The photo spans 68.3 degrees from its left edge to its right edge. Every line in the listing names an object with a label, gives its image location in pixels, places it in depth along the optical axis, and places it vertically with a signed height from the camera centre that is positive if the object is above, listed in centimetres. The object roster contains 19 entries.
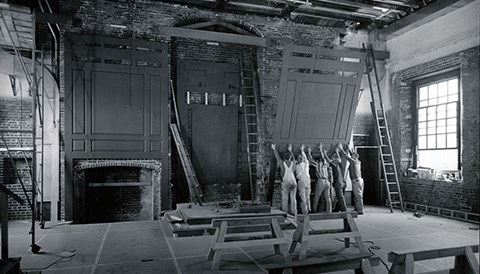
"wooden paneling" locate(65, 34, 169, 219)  705 +63
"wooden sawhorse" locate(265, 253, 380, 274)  264 -106
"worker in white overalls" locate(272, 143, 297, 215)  729 -107
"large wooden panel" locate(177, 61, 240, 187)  797 +33
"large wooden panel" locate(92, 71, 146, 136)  720 +58
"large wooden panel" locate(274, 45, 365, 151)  743 +73
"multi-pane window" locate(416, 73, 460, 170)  751 +26
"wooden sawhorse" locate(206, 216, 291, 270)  404 -127
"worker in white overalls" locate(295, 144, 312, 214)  740 -105
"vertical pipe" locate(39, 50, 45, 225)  639 -36
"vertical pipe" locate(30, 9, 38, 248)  466 -31
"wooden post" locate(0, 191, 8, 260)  350 -91
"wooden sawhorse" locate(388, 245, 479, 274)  264 -97
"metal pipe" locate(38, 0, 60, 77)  705 +162
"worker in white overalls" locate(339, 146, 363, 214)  780 -108
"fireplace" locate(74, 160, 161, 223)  712 -124
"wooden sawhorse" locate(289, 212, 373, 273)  417 -123
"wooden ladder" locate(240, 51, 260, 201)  823 +51
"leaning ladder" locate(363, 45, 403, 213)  818 -8
